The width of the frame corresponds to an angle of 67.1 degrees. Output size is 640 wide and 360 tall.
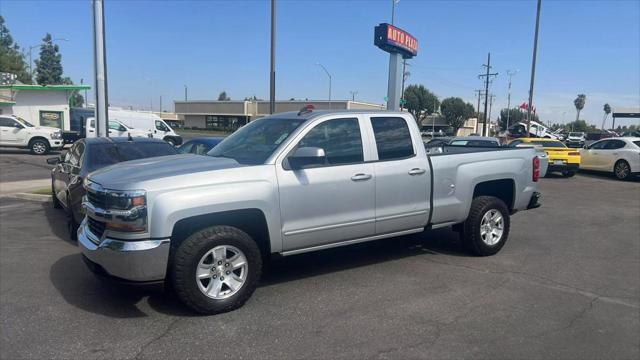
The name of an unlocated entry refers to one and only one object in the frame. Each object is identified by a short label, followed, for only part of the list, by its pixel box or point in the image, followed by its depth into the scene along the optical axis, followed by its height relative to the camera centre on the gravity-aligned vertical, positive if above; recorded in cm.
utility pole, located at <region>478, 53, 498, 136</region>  6260 +727
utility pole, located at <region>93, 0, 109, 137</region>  1253 +151
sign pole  2461 +236
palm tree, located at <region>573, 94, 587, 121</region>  12838 +846
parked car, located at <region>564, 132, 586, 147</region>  5638 -18
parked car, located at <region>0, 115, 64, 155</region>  2373 -90
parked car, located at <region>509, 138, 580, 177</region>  1773 -90
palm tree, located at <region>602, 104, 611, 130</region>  12912 +707
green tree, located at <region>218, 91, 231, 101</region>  15575 +882
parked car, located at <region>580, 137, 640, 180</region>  1739 -82
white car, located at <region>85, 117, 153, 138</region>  2639 -43
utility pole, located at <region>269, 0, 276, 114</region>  1334 +178
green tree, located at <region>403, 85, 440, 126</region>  7997 +483
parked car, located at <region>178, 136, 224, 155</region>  1158 -55
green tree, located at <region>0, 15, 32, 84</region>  7611 +873
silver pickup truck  416 -74
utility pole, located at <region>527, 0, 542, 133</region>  2494 +417
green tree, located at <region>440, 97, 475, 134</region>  8681 +340
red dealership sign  2389 +450
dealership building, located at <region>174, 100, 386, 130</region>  8138 +204
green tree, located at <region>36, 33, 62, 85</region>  10838 +1276
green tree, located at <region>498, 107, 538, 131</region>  10569 +350
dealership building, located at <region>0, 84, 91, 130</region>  3325 +100
